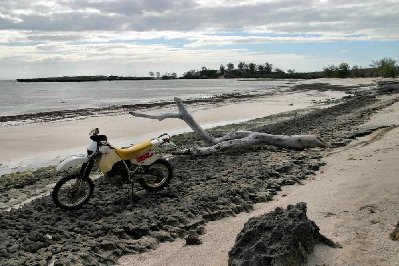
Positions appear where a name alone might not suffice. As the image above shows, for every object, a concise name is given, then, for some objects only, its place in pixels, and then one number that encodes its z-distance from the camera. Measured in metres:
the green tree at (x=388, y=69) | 81.75
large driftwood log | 11.58
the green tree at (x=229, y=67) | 173.12
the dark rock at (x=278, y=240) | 4.14
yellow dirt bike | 6.95
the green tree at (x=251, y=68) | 167.88
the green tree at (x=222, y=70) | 174.50
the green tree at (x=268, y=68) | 165.25
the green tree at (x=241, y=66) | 170.19
